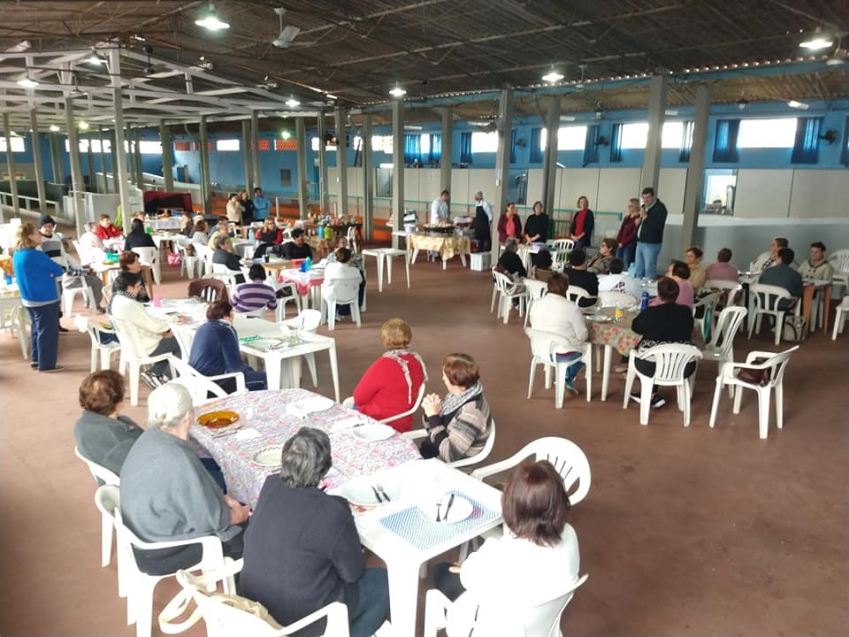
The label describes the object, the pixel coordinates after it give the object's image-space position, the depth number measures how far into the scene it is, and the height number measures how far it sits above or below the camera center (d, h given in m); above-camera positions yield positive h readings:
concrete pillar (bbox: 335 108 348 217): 15.51 +1.02
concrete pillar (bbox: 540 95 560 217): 11.95 +0.82
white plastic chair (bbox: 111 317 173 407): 4.76 -1.18
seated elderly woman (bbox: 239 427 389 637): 1.88 -1.05
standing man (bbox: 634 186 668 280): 8.09 -0.42
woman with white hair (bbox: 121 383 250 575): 2.26 -1.10
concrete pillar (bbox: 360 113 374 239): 15.83 +0.32
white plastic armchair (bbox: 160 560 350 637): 1.72 -1.19
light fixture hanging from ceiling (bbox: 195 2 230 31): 6.56 +1.84
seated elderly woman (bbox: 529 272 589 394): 4.95 -0.94
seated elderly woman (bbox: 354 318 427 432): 3.44 -1.02
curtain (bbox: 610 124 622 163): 17.03 +1.52
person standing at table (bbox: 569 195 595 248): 10.05 -0.44
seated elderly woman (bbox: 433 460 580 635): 1.85 -1.06
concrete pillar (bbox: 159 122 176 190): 21.73 +1.28
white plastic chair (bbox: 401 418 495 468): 2.86 -1.19
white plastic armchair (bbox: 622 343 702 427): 4.58 -1.26
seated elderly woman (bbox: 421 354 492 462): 2.90 -1.02
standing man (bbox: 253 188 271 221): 14.76 -0.23
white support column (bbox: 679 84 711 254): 9.76 +0.49
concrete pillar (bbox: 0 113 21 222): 18.63 +0.86
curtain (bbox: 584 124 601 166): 17.53 +1.47
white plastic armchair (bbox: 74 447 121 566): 2.96 -1.64
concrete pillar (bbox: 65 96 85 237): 13.28 +0.62
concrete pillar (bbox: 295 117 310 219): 17.34 +0.76
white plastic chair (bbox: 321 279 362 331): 7.11 -1.12
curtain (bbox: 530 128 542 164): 18.98 +1.59
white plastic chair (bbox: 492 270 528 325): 7.62 -1.12
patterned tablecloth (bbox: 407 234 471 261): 11.51 -0.84
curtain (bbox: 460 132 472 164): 21.11 +1.70
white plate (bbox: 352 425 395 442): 2.81 -1.06
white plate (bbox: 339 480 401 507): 2.32 -1.10
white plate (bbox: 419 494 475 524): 2.21 -1.11
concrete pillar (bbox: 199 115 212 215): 19.98 +0.81
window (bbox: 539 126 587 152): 17.92 +1.79
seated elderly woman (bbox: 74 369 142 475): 2.61 -0.97
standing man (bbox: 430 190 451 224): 12.44 -0.19
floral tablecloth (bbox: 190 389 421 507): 2.54 -1.08
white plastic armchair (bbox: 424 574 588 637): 1.82 -1.23
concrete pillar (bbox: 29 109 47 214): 18.31 +0.61
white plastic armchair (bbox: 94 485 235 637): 2.29 -1.37
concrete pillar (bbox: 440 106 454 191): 14.36 +1.15
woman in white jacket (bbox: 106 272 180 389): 4.77 -1.00
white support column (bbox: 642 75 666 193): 9.46 +1.07
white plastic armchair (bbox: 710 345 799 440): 4.48 -1.34
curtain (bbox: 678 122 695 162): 15.63 +1.43
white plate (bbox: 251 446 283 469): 2.59 -1.09
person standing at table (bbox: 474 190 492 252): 12.07 -0.47
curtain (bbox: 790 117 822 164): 13.71 +1.33
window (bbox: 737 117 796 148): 14.16 +1.57
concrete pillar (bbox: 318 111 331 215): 15.80 +0.85
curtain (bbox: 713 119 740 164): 14.99 +1.43
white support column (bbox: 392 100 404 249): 13.70 +0.74
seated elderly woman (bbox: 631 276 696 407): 4.68 -0.91
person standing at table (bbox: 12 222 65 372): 5.47 -0.85
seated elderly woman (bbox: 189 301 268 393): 4.08 -0.97
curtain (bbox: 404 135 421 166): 22.95 +1.83
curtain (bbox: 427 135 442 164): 22.09 +1.72
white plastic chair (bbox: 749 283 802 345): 6.89 -1.15
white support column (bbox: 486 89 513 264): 11.35 +0.79
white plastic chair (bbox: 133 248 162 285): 8.93 -0.87
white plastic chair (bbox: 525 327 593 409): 4.98 -1.24
